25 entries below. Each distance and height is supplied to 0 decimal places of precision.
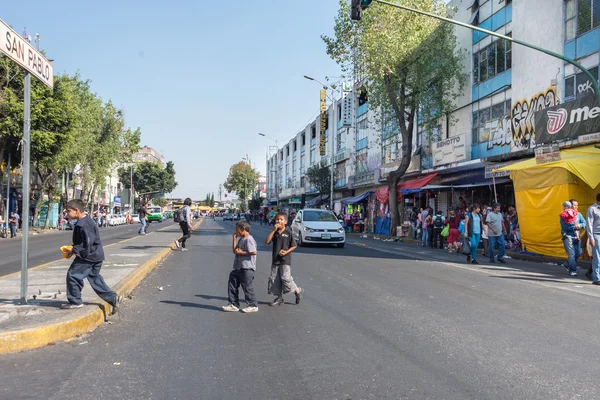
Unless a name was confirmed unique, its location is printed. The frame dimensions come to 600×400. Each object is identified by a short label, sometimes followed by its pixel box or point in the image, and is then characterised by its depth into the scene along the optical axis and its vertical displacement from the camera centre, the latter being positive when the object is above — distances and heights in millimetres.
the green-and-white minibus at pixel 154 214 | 69500 -462
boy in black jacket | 6355 -539
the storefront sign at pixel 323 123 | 55081 +9770
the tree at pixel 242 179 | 116625 +7508
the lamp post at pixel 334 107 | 40653 +9233
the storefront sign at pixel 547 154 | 15266 +1790
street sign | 5613 +1837
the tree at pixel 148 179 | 98875 +6117
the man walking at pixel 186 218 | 16578 -236
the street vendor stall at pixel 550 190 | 14577 +687
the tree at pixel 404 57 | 26969 +8279
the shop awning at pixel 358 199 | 39906 +1064
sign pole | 6297 +352
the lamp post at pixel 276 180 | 93094 +5944
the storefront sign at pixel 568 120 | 16406 +3168
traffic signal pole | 13062 +3940
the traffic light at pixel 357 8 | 12133 +4869
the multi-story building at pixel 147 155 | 128550 +14320
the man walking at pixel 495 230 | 15188 -524
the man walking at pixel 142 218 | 27719 -404
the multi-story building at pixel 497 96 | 19859 +5286
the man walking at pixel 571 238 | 12008 -579
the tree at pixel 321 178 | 48500 +3237
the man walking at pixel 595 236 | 10703 -468
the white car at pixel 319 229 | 20172 -719
